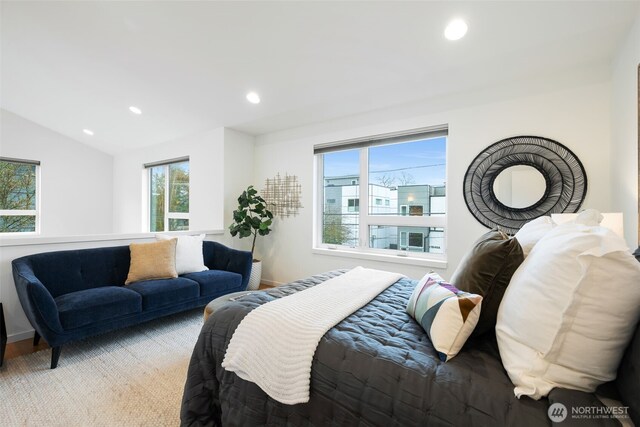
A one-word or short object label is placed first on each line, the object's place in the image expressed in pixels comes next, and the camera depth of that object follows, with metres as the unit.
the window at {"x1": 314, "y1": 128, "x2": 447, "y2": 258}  3.20
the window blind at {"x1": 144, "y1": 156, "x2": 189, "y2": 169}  4.85
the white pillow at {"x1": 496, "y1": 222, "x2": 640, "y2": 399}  0.77
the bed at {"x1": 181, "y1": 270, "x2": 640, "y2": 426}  0.81
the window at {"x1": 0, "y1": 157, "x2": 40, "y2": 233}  4.84
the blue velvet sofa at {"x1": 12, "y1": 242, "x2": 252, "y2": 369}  1.97
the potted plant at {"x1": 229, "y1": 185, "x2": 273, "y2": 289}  3.98
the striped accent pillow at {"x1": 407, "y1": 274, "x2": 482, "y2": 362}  1.01
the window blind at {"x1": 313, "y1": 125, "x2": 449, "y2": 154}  3.09
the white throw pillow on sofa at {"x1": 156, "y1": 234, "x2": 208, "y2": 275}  3.03
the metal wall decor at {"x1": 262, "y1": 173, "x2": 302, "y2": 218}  4.12
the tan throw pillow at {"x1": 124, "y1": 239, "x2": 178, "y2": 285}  2.74
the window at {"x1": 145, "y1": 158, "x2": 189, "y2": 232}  5.02
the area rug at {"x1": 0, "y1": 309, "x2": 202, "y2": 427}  1.57
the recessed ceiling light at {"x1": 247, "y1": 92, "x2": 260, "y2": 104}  3.29
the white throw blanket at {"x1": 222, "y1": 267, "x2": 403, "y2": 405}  1.09
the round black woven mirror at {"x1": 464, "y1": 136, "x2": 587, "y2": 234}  2.41
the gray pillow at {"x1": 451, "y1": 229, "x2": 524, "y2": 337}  1.11
